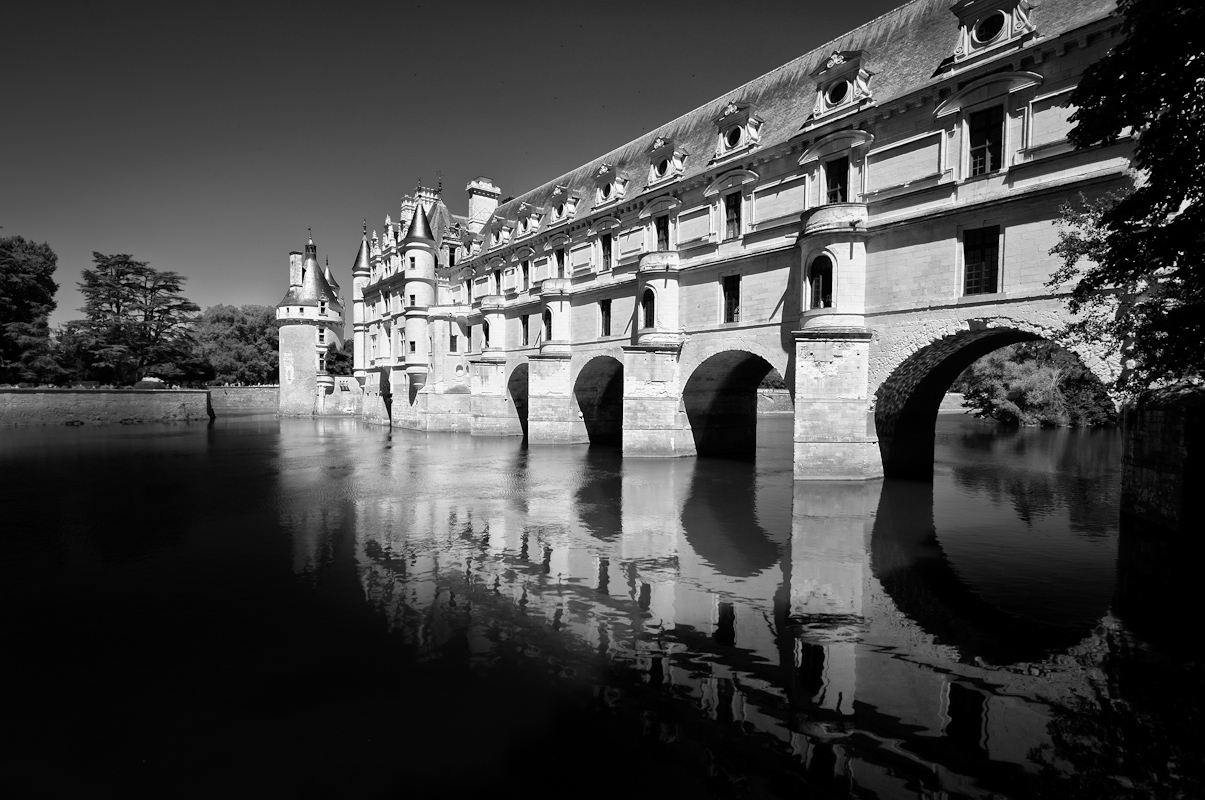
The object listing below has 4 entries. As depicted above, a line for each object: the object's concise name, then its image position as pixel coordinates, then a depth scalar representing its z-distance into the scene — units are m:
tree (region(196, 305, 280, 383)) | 73.06
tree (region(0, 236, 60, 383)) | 46.91
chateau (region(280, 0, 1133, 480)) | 15.80
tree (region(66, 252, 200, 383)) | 50.12
